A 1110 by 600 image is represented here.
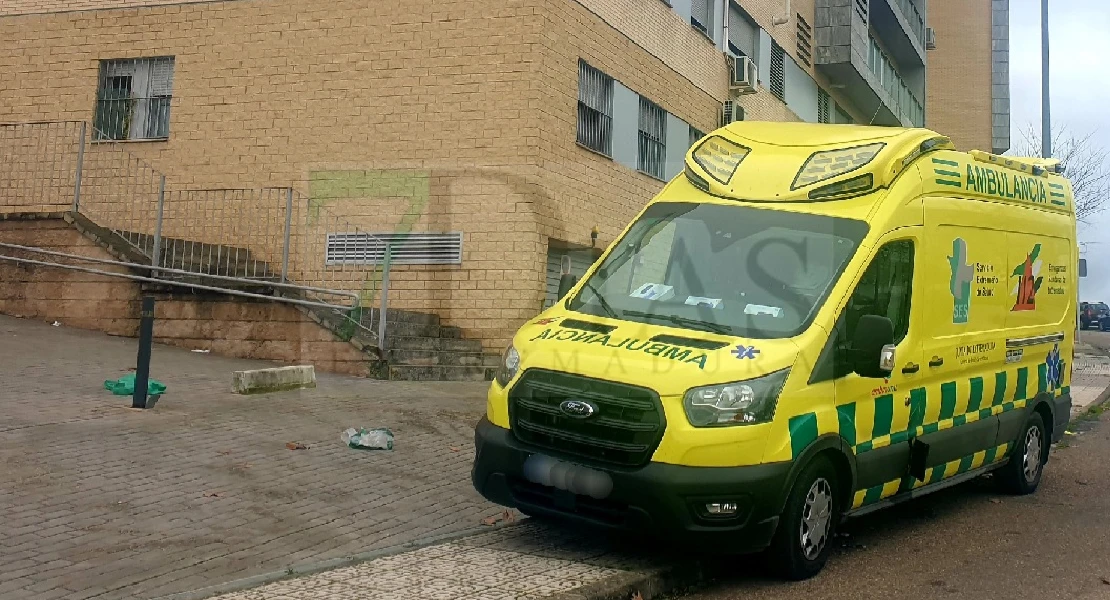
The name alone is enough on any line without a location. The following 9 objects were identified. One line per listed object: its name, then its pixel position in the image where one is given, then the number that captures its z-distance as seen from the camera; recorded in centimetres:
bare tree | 3709
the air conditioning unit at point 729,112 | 1931
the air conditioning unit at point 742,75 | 1956
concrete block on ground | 945
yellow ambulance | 503
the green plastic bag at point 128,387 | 870
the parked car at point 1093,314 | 5228
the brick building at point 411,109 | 1330
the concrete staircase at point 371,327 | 1185
